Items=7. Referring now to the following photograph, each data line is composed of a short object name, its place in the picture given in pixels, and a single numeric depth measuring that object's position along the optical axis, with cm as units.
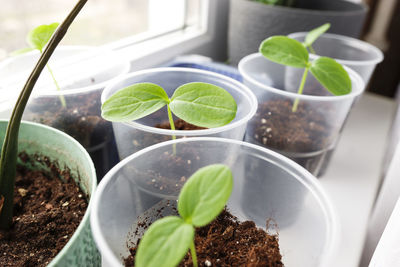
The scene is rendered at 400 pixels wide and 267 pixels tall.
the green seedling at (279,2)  72
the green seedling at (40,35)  38
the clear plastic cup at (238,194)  28
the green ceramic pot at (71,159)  24
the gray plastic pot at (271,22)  62
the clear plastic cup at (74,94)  40
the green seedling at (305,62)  42
